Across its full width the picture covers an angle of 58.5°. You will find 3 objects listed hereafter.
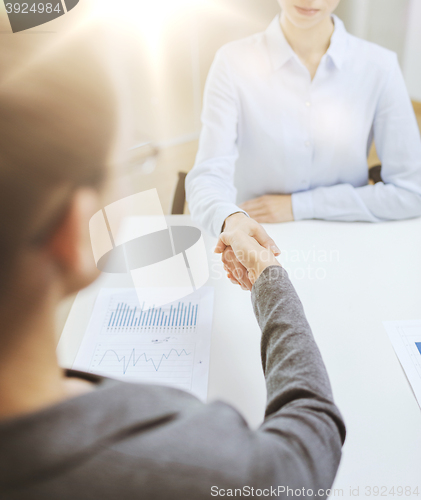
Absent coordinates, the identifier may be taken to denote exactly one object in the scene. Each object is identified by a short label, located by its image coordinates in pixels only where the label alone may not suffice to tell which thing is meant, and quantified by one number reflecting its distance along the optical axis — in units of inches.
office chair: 32.9
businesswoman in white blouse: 30.0
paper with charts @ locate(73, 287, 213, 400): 19.3
